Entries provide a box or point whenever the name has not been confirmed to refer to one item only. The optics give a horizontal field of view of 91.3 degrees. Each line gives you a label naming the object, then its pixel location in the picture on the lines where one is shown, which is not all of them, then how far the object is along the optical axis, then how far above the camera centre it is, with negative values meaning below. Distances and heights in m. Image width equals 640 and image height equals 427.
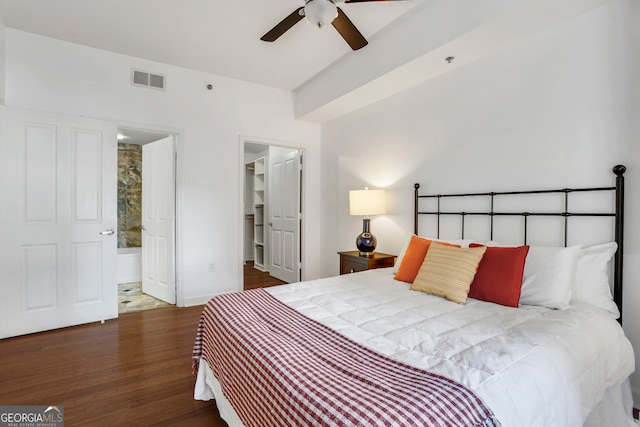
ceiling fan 1.82 +1.30
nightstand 3.27 -0.55
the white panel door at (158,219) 3.85 -0.11
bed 1.00 -0.57
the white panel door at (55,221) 2.88 -0.11
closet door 4.83 -0.11
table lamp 3.45 +0.04
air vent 3.48 +1.48
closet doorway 4.82 -0.10
